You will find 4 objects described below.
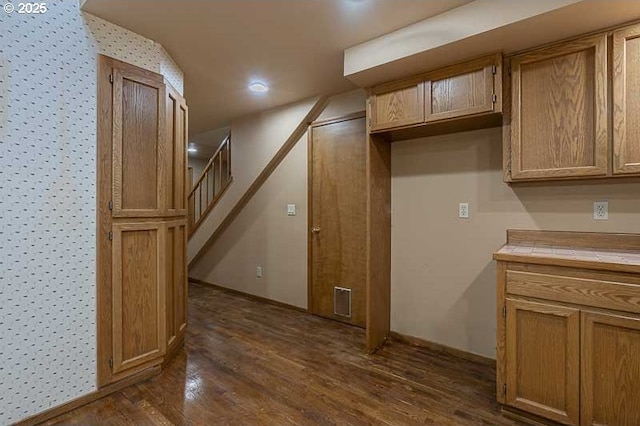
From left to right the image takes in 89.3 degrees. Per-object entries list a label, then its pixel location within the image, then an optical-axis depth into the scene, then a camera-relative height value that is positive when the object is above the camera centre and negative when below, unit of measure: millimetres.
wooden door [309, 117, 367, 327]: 3213 -82
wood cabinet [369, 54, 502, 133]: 2029 +795
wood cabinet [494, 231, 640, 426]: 1511 -619
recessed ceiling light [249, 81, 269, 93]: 3080 +1220
